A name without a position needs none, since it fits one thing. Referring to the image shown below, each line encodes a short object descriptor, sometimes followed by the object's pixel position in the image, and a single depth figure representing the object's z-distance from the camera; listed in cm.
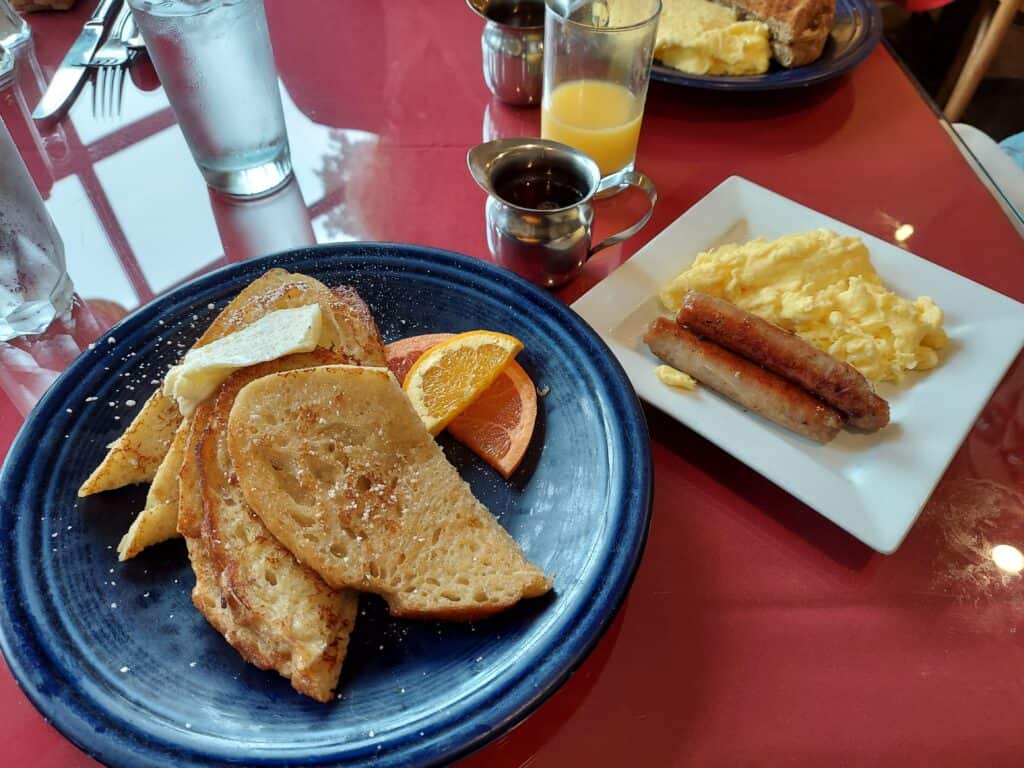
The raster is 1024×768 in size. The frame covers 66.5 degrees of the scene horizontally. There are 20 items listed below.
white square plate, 32
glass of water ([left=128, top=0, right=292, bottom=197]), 40
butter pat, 30
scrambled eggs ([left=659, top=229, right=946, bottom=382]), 37
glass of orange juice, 46
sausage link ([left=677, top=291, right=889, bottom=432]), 34
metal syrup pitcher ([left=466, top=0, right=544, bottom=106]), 50
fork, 55
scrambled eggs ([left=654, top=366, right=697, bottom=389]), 36
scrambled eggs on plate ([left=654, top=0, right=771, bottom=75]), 53
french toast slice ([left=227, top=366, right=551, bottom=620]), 27
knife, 53
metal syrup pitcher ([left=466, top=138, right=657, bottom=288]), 40
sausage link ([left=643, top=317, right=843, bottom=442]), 34
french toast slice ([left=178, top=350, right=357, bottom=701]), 26
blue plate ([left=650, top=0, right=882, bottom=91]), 52
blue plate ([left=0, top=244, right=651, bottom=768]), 24
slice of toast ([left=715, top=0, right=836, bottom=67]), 52
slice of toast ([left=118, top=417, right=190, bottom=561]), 29
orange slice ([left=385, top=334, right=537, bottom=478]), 33
